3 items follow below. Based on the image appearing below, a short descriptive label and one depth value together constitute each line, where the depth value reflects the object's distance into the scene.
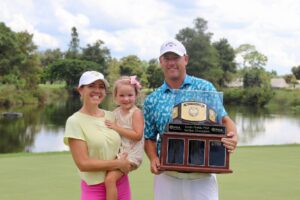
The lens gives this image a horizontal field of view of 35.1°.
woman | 2.66
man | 2.84
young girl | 2.79
